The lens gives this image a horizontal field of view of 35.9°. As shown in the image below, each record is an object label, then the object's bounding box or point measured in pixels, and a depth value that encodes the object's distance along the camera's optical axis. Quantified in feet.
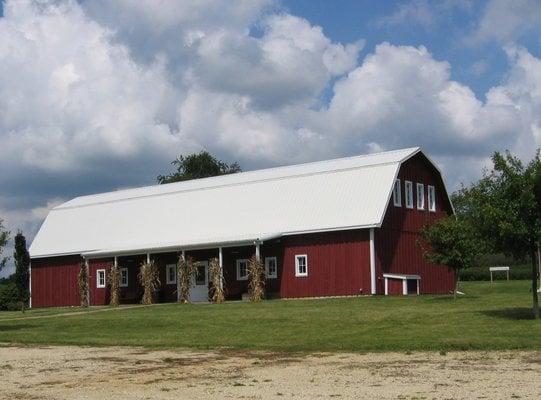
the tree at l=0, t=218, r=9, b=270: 92.12
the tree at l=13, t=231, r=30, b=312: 148.66
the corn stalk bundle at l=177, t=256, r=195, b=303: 135.74
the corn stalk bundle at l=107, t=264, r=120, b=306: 146.00
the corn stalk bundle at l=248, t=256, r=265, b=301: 127.50
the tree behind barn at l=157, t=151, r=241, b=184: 274.95
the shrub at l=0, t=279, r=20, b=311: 156.25
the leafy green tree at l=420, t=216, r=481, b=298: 104.18
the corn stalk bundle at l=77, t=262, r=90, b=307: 154.81
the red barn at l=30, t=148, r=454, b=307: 126.11
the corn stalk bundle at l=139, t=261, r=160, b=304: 141.38
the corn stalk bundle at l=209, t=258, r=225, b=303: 130.82
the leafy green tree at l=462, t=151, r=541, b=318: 77.15
